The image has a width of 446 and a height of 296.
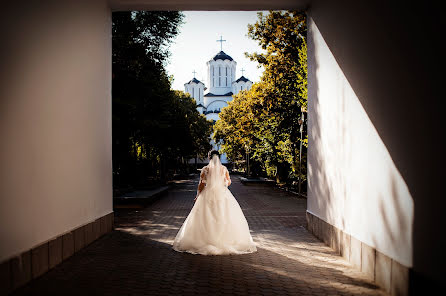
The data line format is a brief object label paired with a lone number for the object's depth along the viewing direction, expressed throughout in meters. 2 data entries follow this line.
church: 111.56
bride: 8.73
